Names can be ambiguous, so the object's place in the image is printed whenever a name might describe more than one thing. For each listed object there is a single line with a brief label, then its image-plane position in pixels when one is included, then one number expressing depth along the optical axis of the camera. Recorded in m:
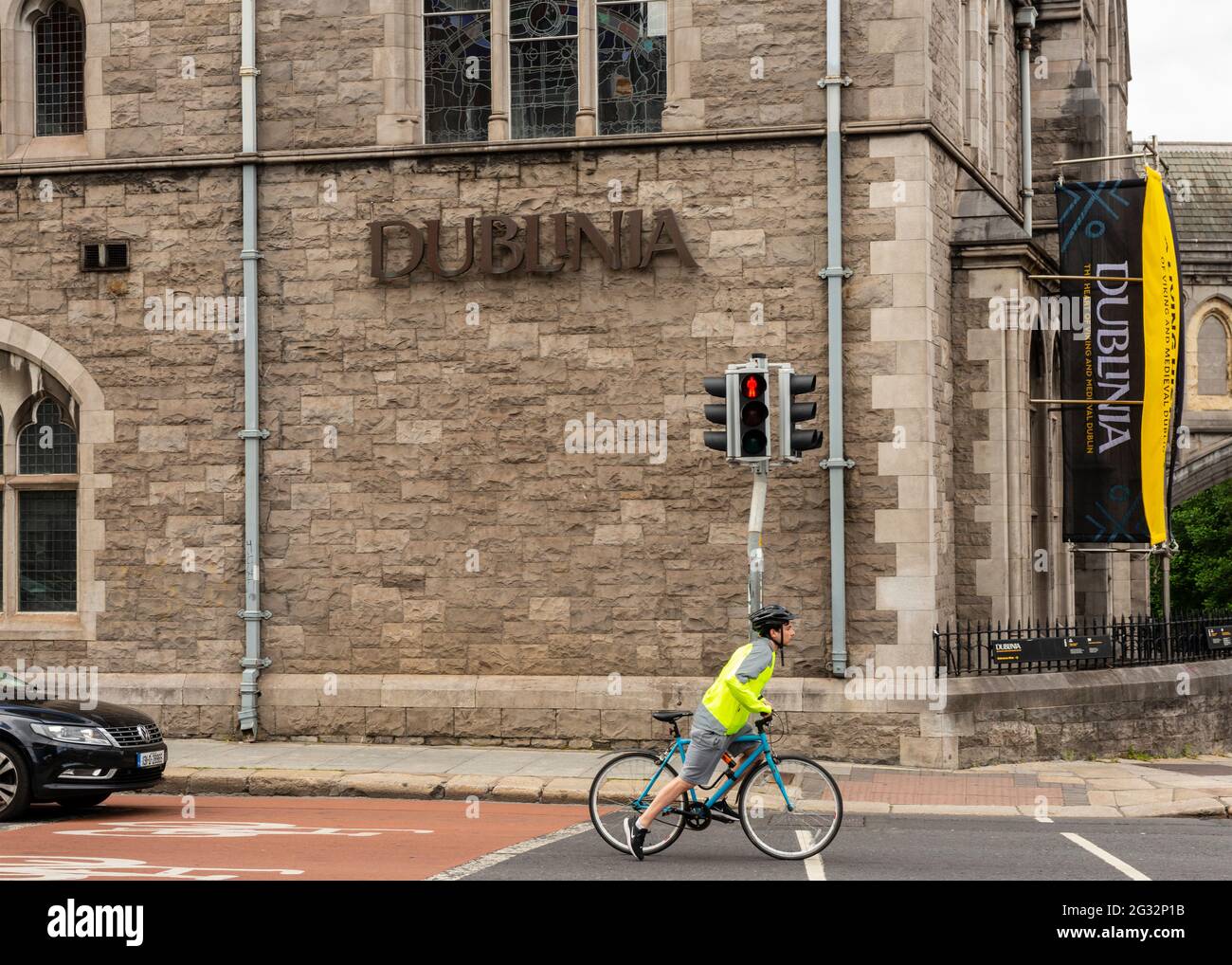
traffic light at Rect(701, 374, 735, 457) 13.03
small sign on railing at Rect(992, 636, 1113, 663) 16.00
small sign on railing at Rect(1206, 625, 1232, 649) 18.69
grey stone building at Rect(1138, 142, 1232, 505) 43.91
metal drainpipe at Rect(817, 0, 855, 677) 15.42
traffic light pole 12.99
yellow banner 18.34
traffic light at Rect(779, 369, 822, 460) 13.05
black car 12.36
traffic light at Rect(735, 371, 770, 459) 12.91
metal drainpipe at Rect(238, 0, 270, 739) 16.41
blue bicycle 10.39
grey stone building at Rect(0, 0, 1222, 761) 15.65
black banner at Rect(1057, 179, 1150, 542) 18.28
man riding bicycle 10.30
